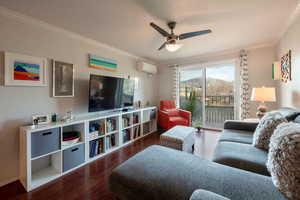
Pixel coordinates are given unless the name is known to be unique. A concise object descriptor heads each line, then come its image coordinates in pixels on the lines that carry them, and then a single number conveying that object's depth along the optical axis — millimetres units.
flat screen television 2482
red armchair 3559
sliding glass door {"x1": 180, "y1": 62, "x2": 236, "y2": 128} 3847
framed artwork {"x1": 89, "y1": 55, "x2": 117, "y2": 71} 2754
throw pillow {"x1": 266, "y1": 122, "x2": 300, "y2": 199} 780
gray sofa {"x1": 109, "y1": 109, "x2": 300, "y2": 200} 890
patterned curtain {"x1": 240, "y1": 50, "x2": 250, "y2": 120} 3412
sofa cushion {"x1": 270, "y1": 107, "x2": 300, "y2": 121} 1504
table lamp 2498
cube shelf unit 1663
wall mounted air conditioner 3979
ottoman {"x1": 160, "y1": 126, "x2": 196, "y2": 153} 2092
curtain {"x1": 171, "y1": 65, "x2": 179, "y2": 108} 4492
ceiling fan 2029
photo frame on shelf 1872
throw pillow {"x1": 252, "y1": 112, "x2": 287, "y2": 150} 1489
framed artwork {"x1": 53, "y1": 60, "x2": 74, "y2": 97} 2207
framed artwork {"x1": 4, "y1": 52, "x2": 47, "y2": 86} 1748
